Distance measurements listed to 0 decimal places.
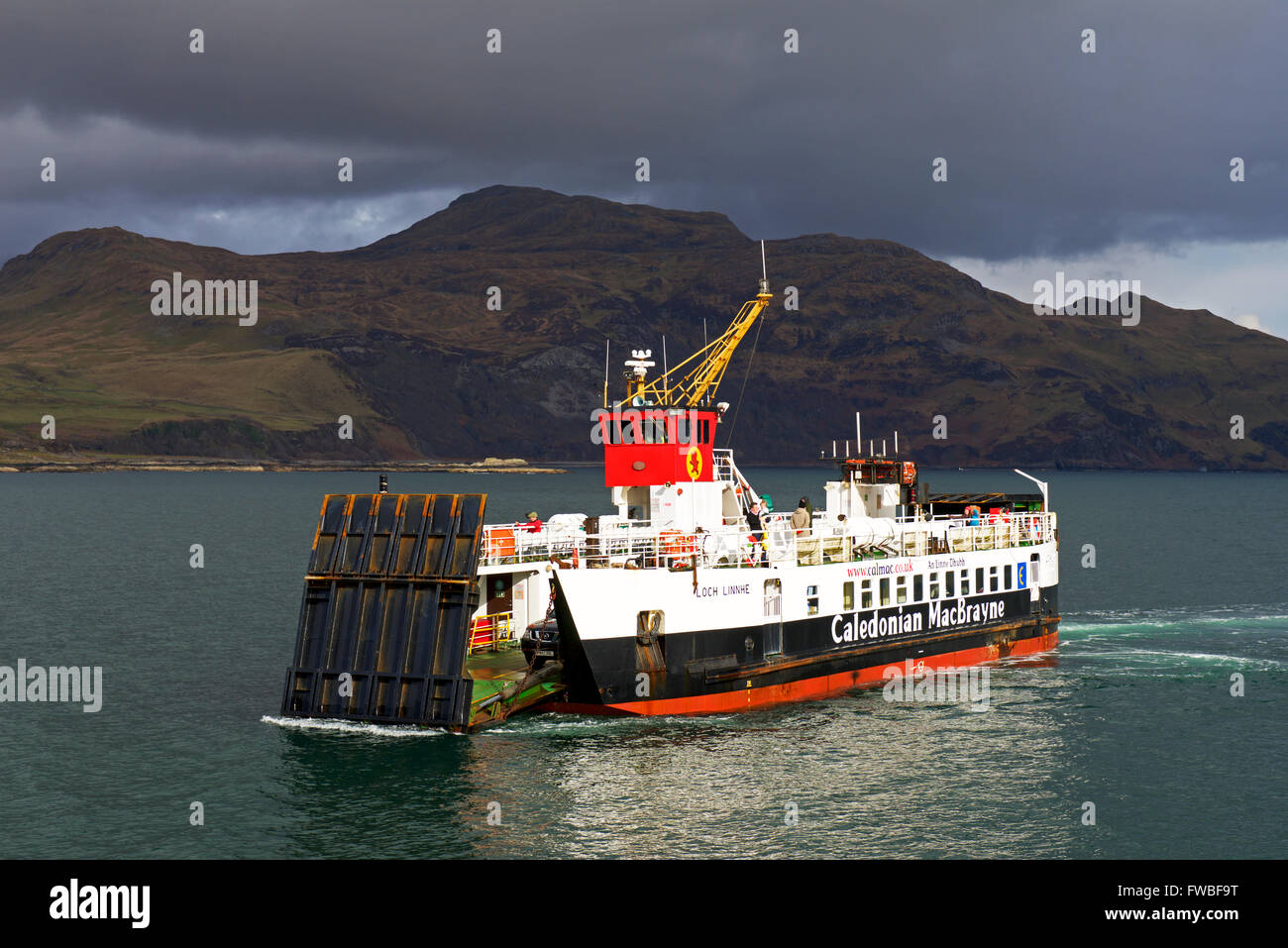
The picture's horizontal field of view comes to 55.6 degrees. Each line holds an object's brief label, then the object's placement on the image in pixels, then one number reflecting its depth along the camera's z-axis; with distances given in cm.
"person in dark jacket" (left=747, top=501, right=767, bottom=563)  4653
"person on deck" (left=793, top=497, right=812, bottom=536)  4338
